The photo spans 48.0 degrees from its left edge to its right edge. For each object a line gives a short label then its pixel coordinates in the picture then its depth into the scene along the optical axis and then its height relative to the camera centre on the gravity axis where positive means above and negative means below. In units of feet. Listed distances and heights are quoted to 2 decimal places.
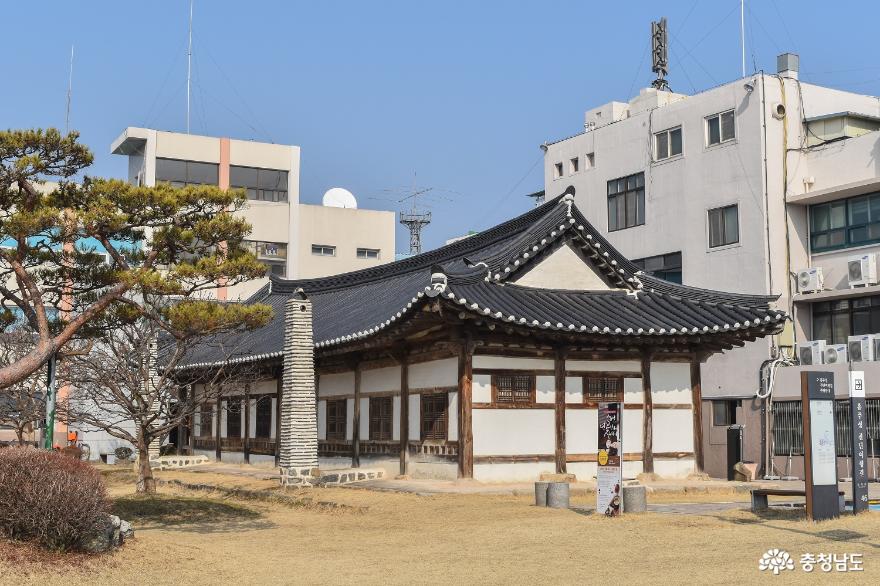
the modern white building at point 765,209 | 105.60 +22.88
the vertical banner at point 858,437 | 52.75 -1.36
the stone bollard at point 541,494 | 62.18 -5.23
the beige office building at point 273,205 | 208.03 +45.69
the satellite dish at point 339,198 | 232.73 +49.75
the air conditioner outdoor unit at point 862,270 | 100.58 +14.44
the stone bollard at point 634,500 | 56.75 -5.09
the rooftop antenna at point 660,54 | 141.79 +51.19
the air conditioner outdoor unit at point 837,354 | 101.76 +5.94
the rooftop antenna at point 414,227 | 253.44 +46.93
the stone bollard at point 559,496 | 60.90 -5.23
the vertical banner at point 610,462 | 55.21 -2.90
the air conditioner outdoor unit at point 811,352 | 103.71 +6.33
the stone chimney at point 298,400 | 77.05 +0.74
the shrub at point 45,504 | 40.24 -3.89
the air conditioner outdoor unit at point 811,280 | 106.22 +14.13
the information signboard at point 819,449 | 50.55 -1.90
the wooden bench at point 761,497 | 55.67 -4.80
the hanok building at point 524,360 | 74.08 +4.05
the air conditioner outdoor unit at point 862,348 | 98.63 +6.41
